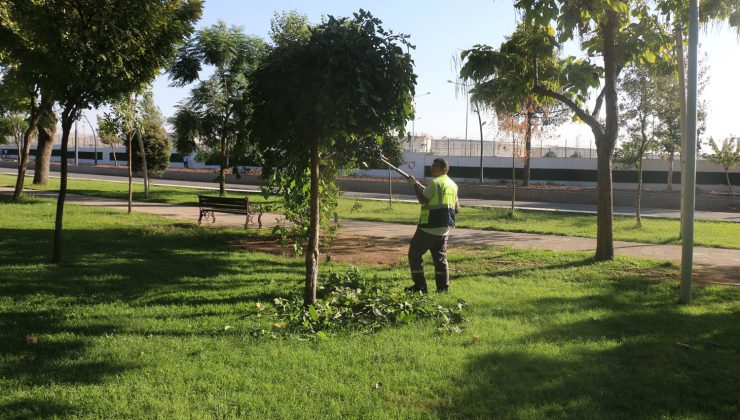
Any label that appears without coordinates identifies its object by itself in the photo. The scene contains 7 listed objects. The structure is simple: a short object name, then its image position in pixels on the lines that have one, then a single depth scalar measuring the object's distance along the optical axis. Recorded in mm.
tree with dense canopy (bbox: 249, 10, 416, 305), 5004
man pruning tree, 6402
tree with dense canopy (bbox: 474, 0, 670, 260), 9188
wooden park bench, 12688
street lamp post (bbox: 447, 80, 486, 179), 28570
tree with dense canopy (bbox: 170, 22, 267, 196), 16438
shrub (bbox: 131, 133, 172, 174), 30195
